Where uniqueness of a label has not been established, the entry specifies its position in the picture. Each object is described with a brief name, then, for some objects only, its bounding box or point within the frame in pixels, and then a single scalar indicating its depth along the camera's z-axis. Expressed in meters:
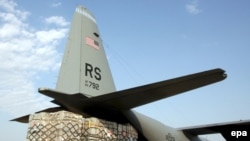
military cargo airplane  7.14
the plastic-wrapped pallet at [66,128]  7.51
